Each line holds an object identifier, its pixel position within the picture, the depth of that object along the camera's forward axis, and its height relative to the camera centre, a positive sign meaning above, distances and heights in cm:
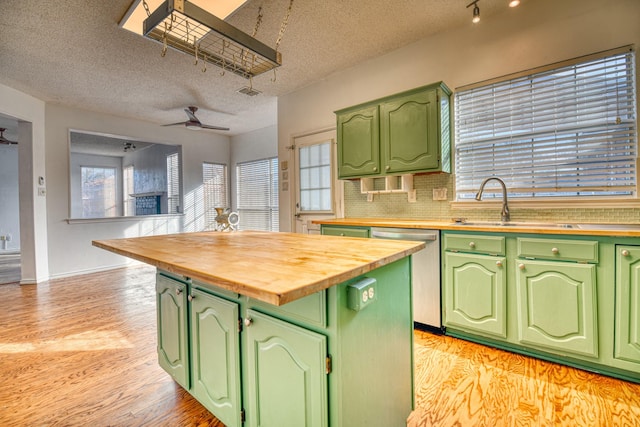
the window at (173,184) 644 +59
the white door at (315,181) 391 +39
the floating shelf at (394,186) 308 +24
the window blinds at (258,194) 614 +34
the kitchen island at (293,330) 92 -46
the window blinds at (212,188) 668 +52
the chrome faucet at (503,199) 251 +7
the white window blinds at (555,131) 220 +64
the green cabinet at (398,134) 268 +73
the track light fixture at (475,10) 242 +164
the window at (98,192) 905 +61
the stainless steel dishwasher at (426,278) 239 -58
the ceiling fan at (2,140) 528 +131
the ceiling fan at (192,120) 465 +143
